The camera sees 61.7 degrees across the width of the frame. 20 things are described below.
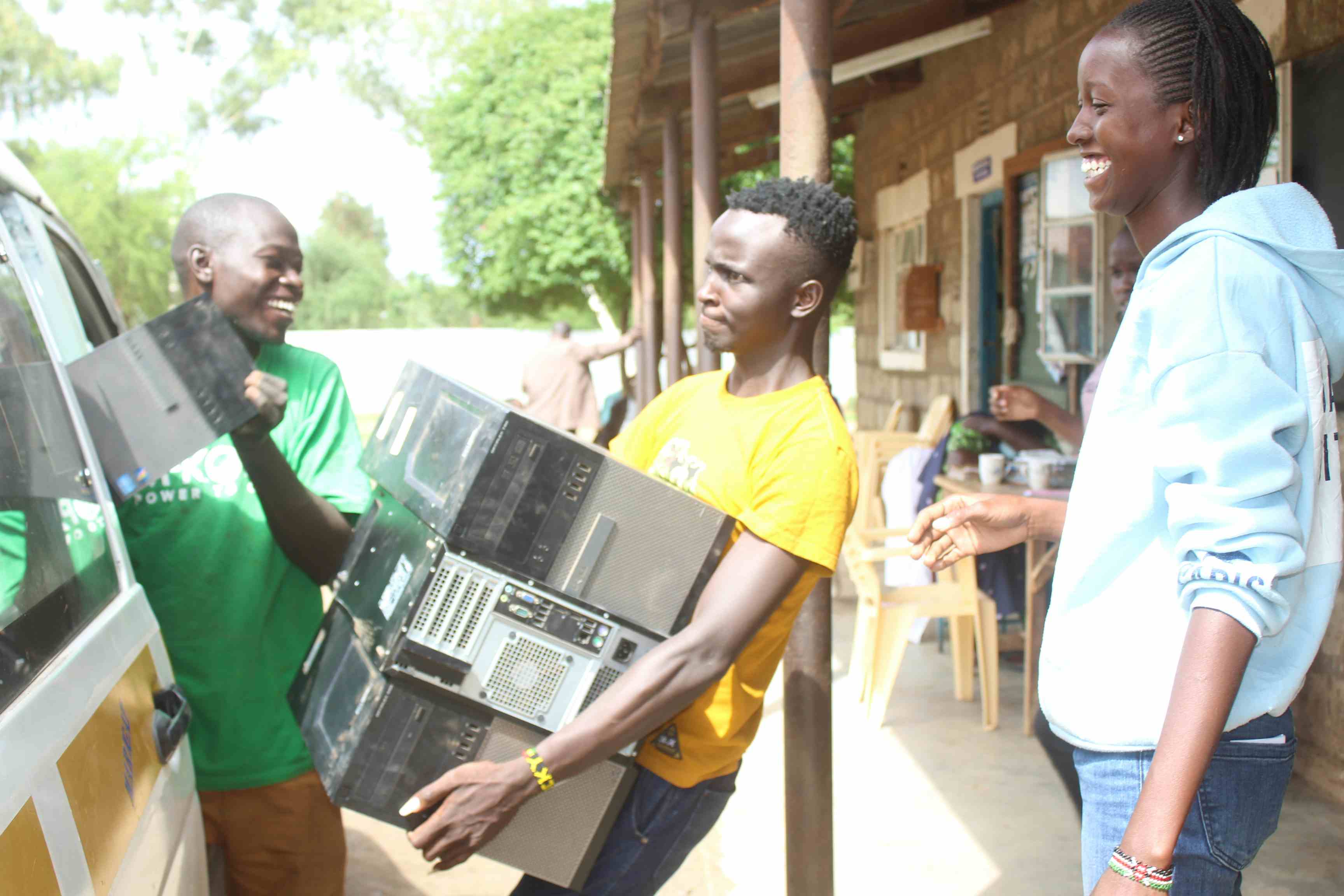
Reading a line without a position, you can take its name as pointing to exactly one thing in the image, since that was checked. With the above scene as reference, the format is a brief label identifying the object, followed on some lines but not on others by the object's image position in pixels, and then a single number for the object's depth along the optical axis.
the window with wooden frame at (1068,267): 5.64
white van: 1.23
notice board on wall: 8.10
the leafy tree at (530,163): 17.41
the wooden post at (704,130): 4.77
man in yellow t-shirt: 1.69
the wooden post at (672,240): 6.89
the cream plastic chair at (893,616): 4.81
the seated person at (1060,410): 3.57
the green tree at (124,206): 26.48
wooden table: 4.58
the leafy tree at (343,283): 47.94
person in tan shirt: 11.02
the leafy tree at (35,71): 34.22
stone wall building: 3.87
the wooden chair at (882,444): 7.16
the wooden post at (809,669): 2.52
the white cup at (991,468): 4.89
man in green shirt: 2.16
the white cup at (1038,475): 4.57
